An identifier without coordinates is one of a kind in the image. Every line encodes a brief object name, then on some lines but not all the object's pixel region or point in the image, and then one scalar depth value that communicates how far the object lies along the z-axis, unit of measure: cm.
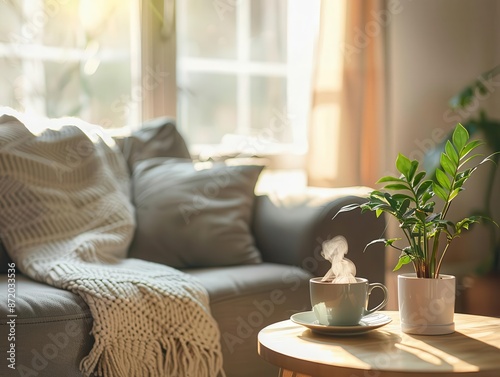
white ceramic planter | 145
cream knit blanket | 180
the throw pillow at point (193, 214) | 230
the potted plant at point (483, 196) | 344
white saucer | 143
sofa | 169
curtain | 333
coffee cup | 146
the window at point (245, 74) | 318
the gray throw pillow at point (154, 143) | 257
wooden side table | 121
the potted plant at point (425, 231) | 145
